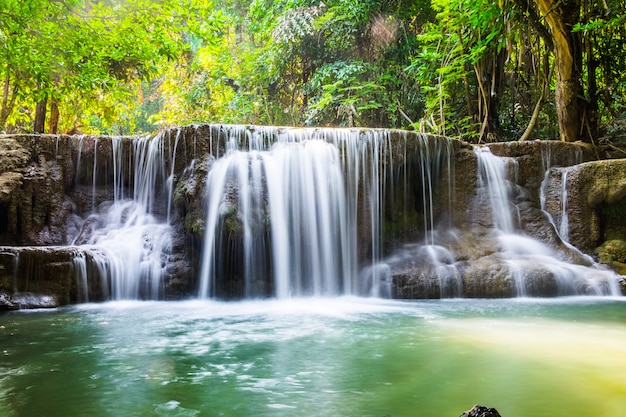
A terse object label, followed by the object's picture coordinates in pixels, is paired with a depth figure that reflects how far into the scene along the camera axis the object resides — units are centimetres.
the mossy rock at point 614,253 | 865
